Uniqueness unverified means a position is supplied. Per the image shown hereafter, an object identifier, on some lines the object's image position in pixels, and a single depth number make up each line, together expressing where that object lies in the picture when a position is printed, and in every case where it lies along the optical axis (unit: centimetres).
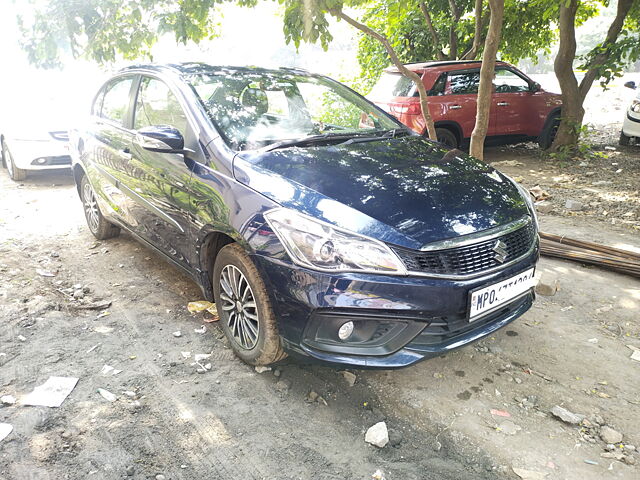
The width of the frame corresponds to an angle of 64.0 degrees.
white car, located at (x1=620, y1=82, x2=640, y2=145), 915
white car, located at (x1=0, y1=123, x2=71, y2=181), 737
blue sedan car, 235
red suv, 822
